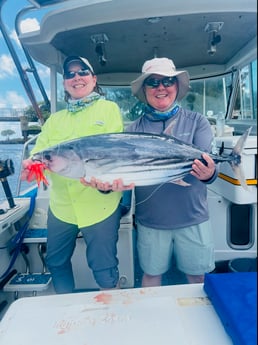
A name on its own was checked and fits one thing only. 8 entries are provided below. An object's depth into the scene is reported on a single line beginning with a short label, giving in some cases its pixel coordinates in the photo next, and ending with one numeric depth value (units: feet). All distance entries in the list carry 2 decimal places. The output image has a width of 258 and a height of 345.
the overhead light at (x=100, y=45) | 7.52
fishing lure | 4.01
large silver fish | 3.86
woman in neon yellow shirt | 4.64
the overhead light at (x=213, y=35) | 7.17
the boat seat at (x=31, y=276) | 6.35
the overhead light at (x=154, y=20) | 6.73
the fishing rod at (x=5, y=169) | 5.84
